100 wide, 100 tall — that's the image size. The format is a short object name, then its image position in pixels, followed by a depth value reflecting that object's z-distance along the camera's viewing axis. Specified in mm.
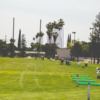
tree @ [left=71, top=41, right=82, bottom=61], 123375
